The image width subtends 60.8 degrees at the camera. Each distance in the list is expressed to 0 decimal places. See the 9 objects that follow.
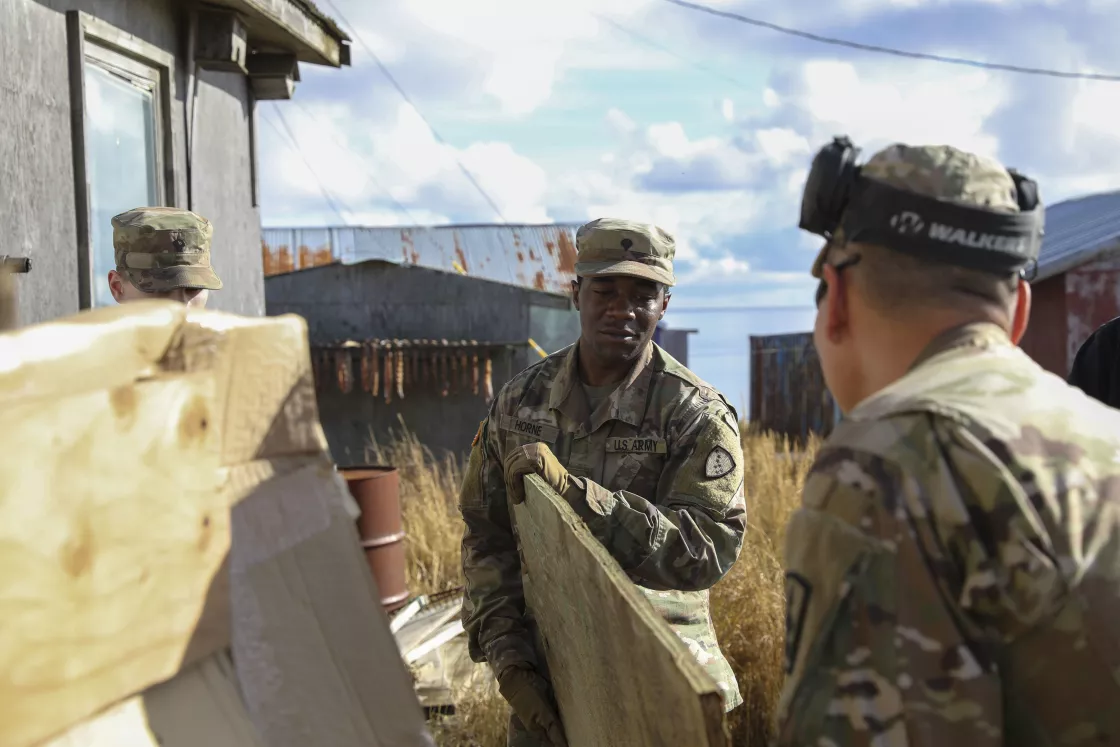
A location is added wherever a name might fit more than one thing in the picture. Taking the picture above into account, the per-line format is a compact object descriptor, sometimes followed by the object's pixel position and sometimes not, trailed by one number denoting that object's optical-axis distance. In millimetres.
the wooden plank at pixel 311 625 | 1015
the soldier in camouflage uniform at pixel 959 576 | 1167
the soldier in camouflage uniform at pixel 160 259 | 3492
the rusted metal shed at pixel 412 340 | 11617
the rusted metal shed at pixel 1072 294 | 10703
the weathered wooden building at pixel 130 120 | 4488
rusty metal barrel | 6016
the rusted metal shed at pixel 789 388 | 16562
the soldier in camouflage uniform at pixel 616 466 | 2553
